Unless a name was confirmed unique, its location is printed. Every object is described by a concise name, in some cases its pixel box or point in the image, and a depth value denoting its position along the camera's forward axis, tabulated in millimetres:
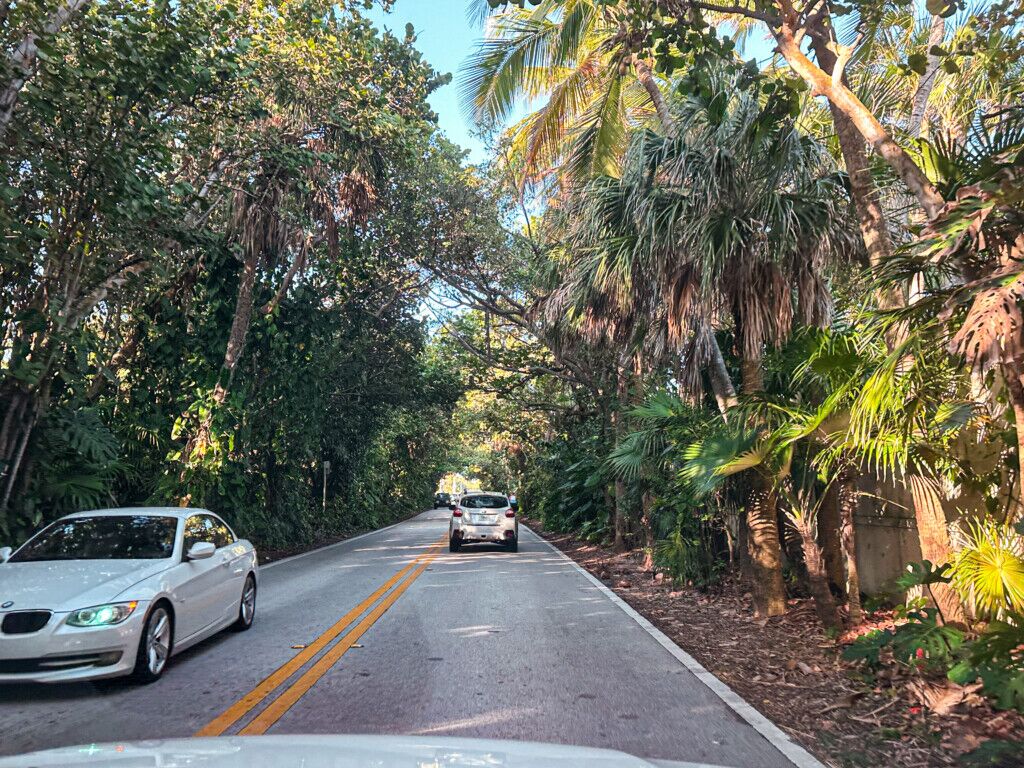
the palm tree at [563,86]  11219
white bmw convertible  5492
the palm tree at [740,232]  8516
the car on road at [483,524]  19484
